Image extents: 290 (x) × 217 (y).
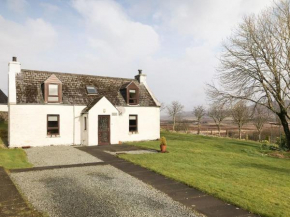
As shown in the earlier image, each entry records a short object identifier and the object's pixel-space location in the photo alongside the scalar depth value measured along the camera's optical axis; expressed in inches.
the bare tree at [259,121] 1496.7
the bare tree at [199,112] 1994.8
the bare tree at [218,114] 1721.7
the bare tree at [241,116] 1530.9
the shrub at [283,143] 872.4
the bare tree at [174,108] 2009.8
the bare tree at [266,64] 767.1
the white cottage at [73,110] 714.8
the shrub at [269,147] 855.4
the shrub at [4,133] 852.7
